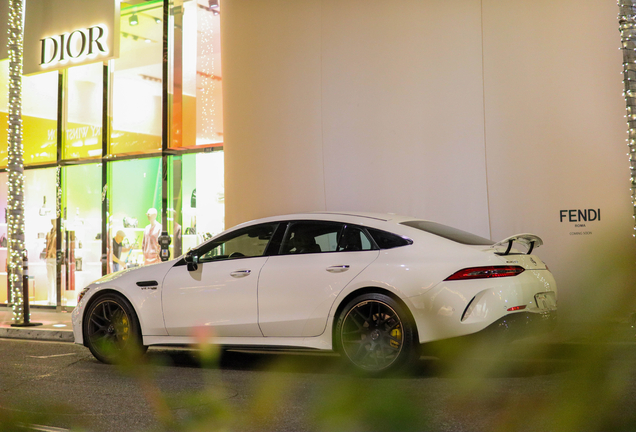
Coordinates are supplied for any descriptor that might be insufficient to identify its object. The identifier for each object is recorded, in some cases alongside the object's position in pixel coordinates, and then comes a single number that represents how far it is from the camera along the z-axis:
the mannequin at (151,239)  13.82
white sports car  5.60
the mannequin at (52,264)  15.05
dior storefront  13.58
